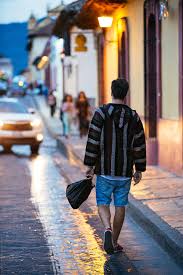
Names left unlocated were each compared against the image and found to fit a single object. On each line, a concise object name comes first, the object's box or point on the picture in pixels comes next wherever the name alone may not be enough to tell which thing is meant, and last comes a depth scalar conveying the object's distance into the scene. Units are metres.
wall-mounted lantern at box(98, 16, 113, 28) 19.47
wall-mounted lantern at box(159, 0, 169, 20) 13.72
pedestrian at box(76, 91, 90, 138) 25.41
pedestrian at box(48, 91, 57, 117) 40.26
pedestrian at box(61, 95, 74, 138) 25.42
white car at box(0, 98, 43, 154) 21.38
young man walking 7.41
